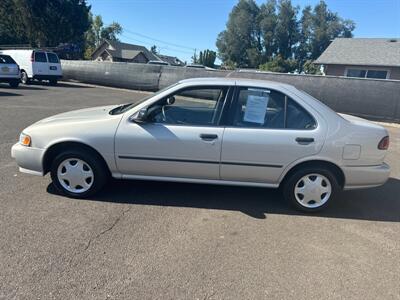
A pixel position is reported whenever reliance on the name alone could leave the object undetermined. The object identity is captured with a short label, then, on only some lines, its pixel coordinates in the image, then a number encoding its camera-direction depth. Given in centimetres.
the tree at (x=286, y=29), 6082
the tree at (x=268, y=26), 6101
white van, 1727
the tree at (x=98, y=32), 7586
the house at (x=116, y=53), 6153
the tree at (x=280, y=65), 5219
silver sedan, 378
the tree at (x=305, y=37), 6203
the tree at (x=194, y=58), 8700
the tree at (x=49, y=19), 3406
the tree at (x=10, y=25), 3475
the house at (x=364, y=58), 2508
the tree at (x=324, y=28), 6128
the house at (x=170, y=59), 8597
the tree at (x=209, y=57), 6691
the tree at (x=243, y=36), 6263
